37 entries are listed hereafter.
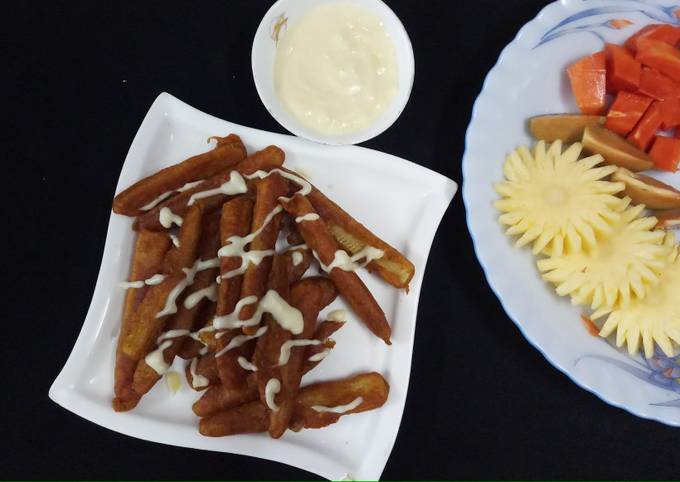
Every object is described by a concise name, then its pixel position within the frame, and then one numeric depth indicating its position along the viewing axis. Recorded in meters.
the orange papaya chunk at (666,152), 0.40
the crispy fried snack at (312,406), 0.37
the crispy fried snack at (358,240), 0.39
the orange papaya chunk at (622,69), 0.40
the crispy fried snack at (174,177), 0.38
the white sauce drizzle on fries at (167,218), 0.38
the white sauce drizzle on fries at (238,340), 0.36
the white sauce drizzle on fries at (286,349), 0.36
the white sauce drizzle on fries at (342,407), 0.38
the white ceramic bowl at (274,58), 0.39
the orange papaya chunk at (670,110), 0.40
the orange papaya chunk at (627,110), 0.40
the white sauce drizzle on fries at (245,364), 0.36
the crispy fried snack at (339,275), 0.38
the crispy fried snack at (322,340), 0.38
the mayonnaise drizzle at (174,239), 0.37
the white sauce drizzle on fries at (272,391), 0.36
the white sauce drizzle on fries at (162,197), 0.39
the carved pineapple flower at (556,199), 0.38
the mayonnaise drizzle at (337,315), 0.39
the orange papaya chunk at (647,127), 0.40
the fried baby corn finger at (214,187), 0.38
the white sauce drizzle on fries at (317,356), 0.38
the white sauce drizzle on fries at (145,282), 0.37
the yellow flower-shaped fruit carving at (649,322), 0.38
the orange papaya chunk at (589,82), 0.40
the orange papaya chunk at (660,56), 0.40
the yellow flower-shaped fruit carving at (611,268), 0.38
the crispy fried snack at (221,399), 0.37
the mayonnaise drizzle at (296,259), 0.38
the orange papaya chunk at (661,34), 0.41
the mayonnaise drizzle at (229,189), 0.38
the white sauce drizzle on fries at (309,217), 0.37
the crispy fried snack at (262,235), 0.36
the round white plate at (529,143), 0.38
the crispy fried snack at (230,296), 0.36
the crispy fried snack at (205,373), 0.37
